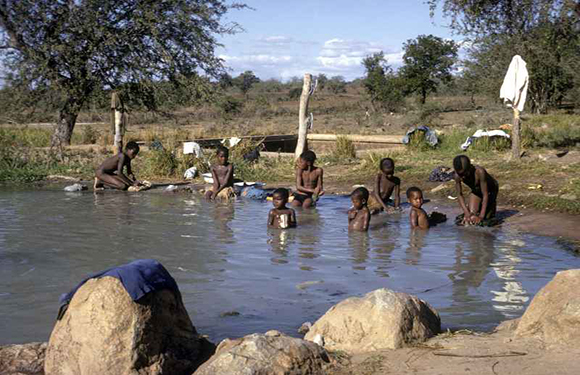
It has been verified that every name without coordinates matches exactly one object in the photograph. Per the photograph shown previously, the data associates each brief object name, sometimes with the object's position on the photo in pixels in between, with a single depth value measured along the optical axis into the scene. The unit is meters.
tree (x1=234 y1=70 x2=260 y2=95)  76.68
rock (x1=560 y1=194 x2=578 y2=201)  10.88
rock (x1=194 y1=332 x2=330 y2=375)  4.11
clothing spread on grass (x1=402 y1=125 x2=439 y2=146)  18.14
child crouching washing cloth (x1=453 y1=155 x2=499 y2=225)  9.93
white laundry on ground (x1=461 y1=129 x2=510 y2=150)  17.00
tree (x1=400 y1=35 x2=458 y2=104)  42.62
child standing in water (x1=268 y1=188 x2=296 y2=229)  10.52
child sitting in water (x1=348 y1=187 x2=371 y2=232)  10.20
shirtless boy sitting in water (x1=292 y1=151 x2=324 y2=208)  12.42
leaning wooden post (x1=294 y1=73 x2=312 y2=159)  17.17
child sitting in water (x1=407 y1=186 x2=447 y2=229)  10.09
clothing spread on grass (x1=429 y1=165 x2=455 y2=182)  13.77
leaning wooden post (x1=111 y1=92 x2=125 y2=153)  16.17
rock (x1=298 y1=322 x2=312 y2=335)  5.49
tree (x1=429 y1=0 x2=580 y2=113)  16.30
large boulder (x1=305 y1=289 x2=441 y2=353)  4.72
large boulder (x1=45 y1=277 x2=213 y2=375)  4.40
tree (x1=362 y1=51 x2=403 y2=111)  43.41
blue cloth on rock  4.53
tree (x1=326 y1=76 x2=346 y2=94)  75.38
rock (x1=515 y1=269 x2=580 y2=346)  4.54
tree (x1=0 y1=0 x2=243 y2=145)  19.38
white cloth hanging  14.73
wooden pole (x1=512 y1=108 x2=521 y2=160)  14.85
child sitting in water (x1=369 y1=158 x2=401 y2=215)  11.62
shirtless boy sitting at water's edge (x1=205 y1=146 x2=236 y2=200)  13.17
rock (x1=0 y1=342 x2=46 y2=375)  4.59
